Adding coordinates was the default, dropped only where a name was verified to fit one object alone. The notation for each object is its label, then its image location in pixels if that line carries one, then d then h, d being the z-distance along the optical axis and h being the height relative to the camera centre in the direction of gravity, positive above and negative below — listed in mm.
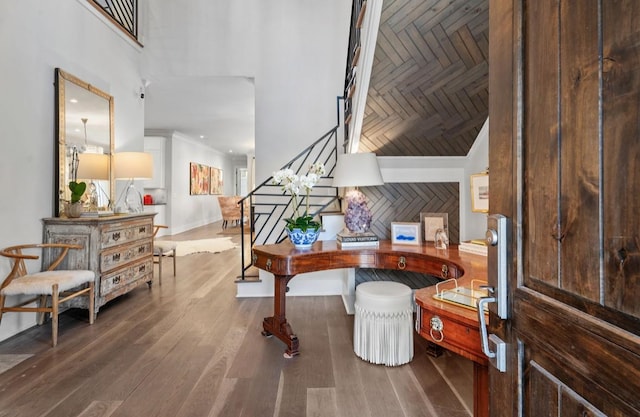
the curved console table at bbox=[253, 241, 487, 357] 2375 -383
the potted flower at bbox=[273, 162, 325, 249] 2629 -105
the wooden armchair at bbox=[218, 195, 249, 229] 10008 -25
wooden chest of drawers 3020 -382
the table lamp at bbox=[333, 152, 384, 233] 2715 +236
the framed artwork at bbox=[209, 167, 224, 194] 11688 +950
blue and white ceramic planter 2628 -227
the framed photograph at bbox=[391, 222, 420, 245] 2788 -204
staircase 2293 +735
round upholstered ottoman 2191 -767
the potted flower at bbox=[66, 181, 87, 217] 3160 +81
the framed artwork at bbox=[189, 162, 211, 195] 9979 +941
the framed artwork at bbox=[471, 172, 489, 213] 2459 +122
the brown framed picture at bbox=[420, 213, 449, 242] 2842 -129
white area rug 6520 -767
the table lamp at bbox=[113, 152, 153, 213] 3842 +493
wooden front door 477 +14
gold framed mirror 3176 +699
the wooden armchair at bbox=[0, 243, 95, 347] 2490 -566
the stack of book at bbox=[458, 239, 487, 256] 2304 -271
